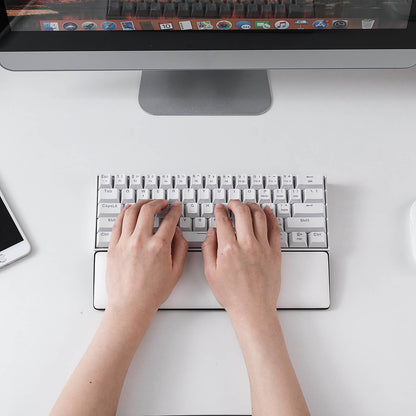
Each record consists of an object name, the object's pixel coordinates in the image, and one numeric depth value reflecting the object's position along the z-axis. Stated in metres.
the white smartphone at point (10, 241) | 0.54
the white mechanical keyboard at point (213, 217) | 0.53
